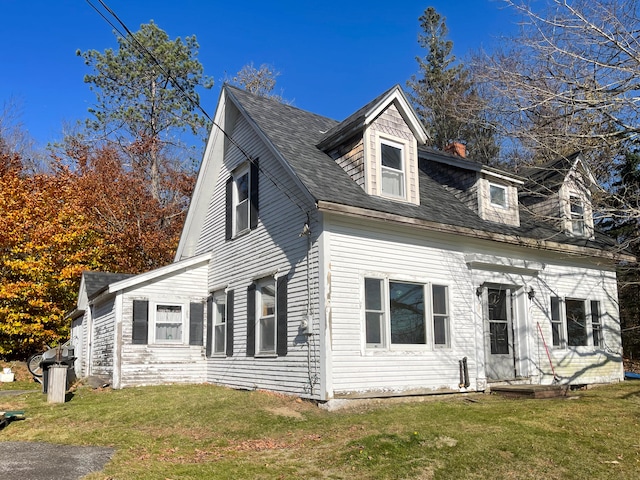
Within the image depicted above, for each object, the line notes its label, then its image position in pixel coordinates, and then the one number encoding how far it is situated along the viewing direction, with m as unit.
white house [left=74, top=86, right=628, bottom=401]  10.82
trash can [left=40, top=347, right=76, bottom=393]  13.63
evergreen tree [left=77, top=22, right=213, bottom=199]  29.91
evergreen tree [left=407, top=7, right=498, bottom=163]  31.55
